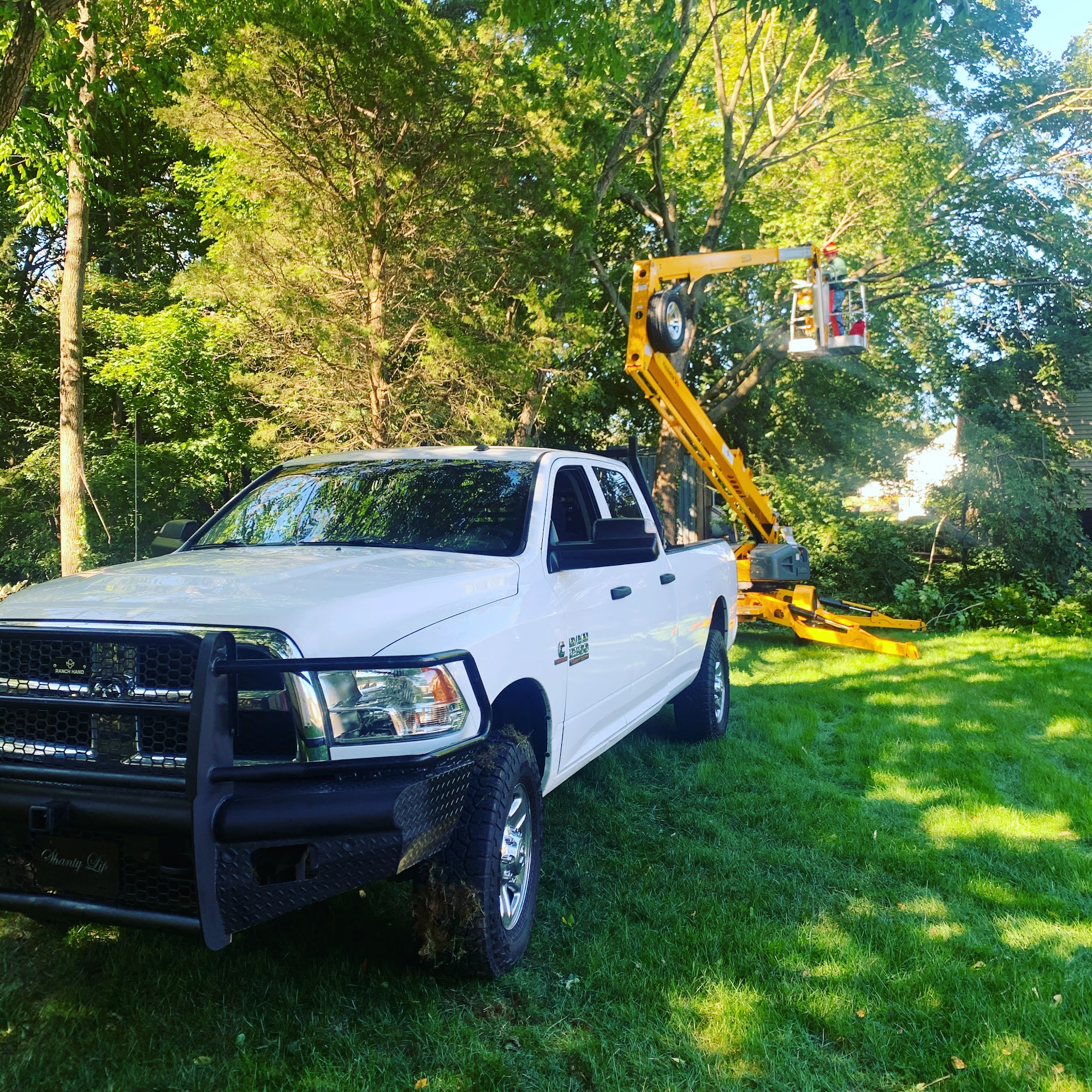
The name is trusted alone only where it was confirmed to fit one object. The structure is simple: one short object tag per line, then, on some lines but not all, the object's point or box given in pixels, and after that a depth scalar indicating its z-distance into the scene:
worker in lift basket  10.95
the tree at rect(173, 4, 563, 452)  10.70
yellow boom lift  9.86
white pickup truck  2.81
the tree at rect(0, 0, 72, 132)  6.16
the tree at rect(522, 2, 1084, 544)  16.91
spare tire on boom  9.55
